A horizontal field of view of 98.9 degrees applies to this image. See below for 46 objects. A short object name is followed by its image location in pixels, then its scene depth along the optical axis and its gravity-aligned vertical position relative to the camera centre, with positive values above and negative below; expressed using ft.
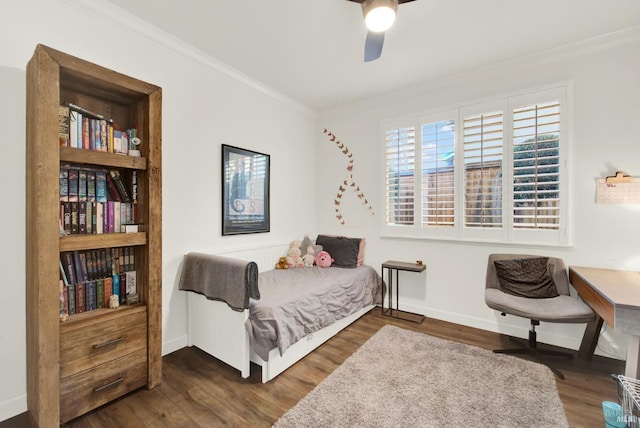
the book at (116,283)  6.19 -1.68
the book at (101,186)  6.05 +0.52
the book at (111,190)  6.32 +0.45
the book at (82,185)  5.78 +0.52
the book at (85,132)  5.71 +1.63
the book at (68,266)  5.59 -1.16
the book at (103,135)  5.96 +1.63
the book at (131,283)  6.37 -1.71
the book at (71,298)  5.55 -1.81
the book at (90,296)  5.79 -1.85
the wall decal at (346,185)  12.27 +1.14
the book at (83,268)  5.79 -1.26
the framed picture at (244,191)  9.45 +0.70
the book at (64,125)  5.32 +1.65
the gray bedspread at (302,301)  6.54 -2.68
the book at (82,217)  5.73 -0.16
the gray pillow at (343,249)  11.21 -1.66
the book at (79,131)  5.60 +1.63
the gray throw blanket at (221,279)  6.56 -1.79
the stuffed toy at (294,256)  11.26 -1.93
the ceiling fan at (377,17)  5.12 +3.73
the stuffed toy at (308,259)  11.36 -2.04
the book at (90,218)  5.83 -0.18
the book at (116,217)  6.22 -0.18
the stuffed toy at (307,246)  11.96 -1.60
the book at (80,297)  5.66 -1.81
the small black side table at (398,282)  10.17 -2.95
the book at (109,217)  6.12 -0.17
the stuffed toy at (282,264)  11.14 -2.21
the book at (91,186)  5.91 +0.51
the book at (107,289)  6.05 -1.76
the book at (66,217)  5.55 -0.15
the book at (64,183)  5.53 +0.53
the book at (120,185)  6.35 +0.57
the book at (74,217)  5.66 -0.16
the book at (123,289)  6.31 -1.84
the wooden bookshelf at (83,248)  4.75 -0.87
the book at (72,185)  5.64 +0.51
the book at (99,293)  5.94 -1.82
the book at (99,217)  5.95 -0.17
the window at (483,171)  8.42 +1.36
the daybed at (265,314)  6.57 -2.84
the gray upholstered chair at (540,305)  6.70 -2.50
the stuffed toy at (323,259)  11.23 -2.04
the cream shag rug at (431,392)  5.31 -4.07
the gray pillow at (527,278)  7.97 -2.02
